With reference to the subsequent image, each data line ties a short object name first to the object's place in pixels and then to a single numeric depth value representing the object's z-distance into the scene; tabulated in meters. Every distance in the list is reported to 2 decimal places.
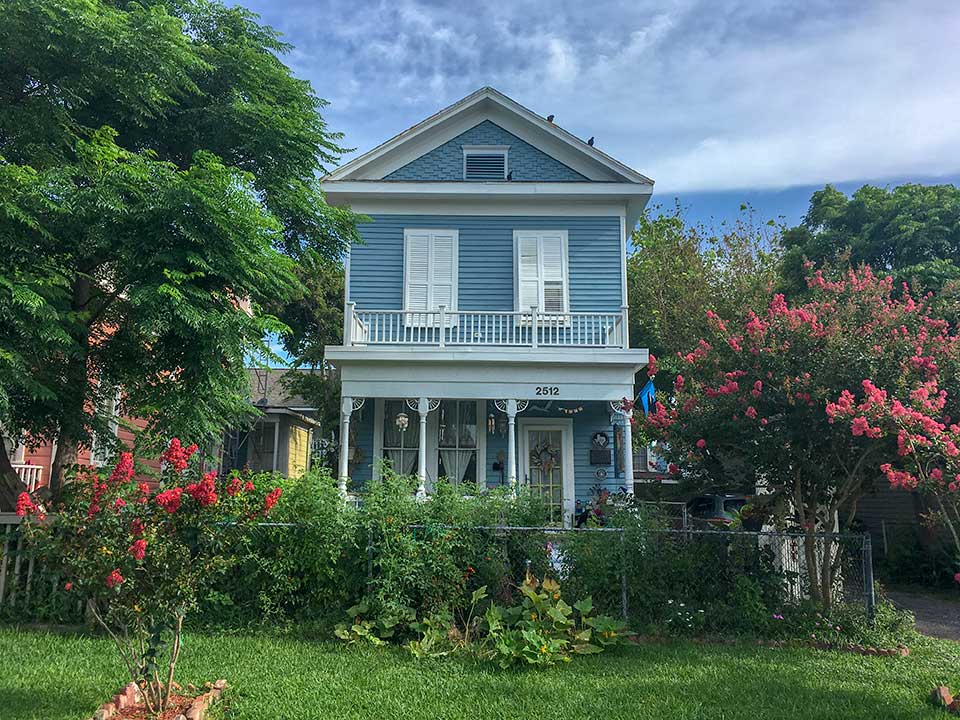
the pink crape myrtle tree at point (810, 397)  6.90
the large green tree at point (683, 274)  18.98
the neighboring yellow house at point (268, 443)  20.08
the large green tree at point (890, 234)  14.33
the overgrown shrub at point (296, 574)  7.00
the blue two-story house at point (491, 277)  12.93
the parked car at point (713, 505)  16.55
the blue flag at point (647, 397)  13.56
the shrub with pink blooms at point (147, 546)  4.54
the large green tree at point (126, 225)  7.32
